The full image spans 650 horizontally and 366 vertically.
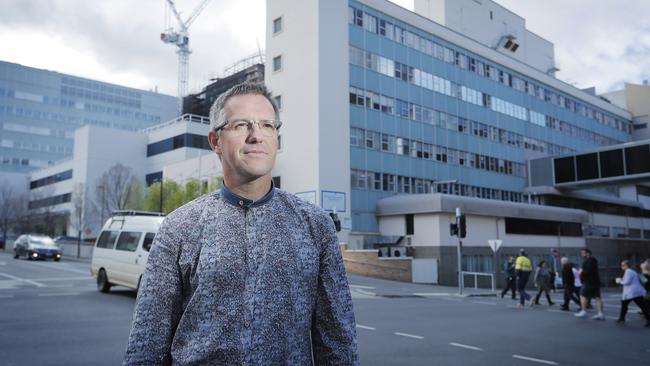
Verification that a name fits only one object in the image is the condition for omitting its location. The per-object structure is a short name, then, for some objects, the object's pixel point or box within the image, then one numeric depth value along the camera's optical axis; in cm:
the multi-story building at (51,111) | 9600
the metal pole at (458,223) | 2247
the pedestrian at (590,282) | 1392
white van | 1434
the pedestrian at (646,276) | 1404
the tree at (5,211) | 6431
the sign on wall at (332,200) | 1989
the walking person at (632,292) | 1307
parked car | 3553
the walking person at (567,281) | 1644
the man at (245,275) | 204
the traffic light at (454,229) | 2267
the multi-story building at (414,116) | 3591
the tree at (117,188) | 5288
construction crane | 11962
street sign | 2494
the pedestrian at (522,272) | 1680
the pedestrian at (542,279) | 1803
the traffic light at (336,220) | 1656
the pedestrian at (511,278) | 2053
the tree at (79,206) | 5548
